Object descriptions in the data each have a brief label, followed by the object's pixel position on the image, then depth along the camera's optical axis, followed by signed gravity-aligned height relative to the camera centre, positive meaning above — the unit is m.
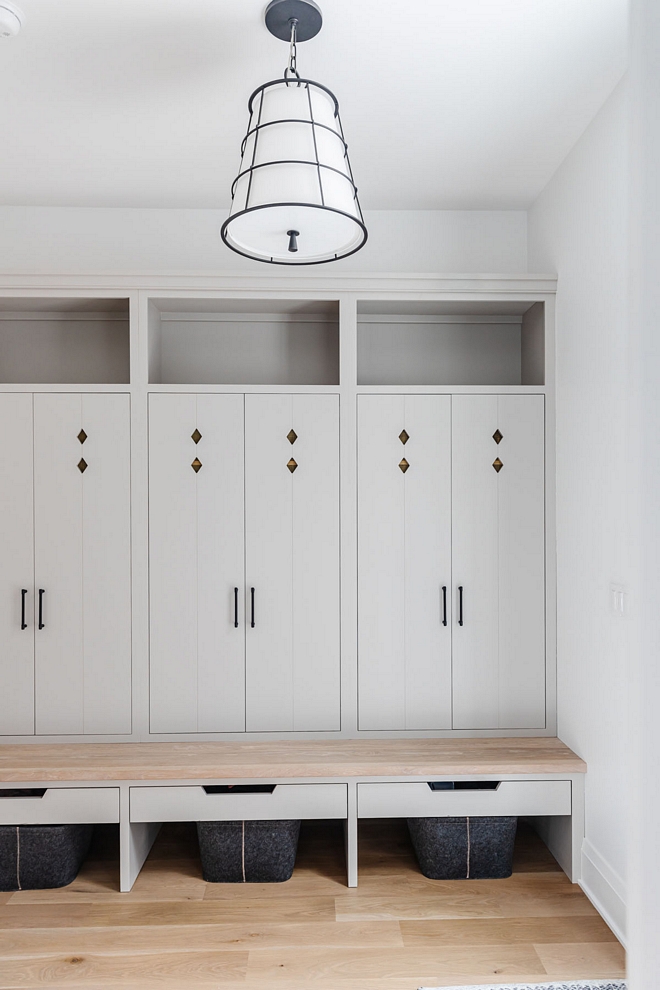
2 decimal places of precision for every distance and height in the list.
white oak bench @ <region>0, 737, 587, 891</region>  2.57 -1.10
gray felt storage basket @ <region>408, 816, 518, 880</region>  2.62 -1.33
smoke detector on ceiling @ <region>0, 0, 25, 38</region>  1.89 +1.29
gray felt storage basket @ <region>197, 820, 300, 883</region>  2.62 -1.34
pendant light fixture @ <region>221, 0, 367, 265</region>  1.71 +0.79
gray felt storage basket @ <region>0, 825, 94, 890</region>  2.59 -1.34
